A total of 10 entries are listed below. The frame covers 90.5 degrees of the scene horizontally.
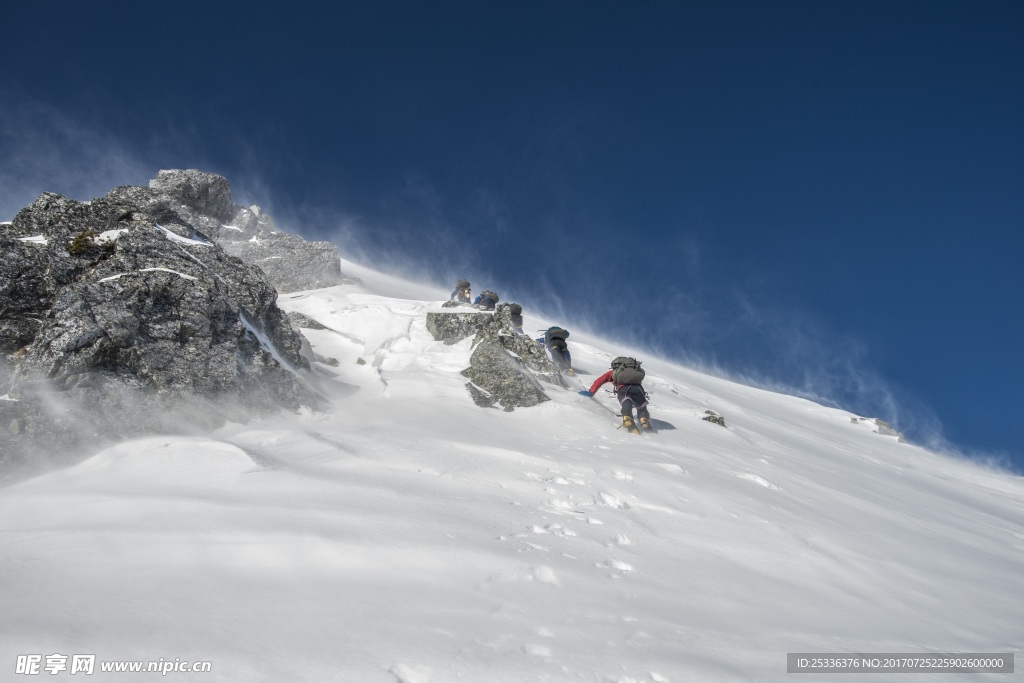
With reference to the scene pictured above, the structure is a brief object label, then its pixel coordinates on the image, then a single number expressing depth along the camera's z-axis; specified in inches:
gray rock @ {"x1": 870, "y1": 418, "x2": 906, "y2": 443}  1010.7
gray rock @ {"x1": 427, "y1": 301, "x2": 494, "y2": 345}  527.5
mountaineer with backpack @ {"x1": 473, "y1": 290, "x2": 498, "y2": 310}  712.4
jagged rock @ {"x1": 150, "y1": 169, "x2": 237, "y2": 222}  984.3
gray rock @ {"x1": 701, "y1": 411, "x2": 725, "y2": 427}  517.3
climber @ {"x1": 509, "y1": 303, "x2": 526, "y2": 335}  626.4
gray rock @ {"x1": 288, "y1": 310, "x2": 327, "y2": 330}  575.2
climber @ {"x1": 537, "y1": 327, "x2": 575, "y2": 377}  613.9
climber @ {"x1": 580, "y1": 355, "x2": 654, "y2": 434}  415.8
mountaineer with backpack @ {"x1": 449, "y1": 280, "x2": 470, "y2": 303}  804.6
